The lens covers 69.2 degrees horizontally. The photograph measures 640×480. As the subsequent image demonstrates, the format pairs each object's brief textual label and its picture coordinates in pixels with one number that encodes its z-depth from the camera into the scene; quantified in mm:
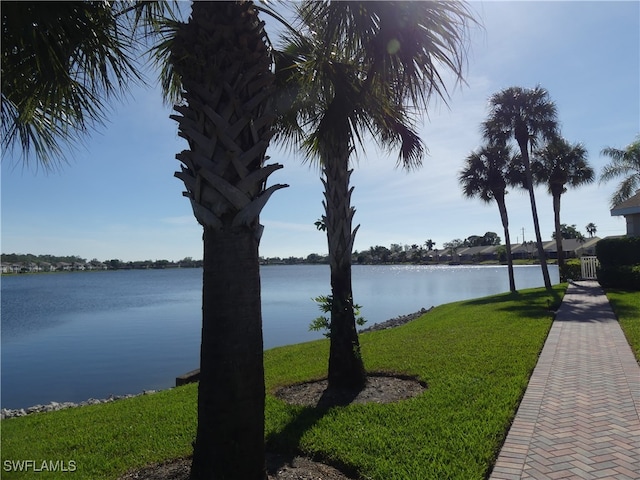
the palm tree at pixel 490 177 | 26375
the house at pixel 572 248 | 74812
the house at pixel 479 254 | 120938
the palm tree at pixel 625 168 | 26203
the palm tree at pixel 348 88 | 3977
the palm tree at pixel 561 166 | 28312
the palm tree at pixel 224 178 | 3328
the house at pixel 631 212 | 22652
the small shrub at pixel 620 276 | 19297
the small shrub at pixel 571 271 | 27766
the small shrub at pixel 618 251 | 20891
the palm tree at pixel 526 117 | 23422
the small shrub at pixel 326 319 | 7082
